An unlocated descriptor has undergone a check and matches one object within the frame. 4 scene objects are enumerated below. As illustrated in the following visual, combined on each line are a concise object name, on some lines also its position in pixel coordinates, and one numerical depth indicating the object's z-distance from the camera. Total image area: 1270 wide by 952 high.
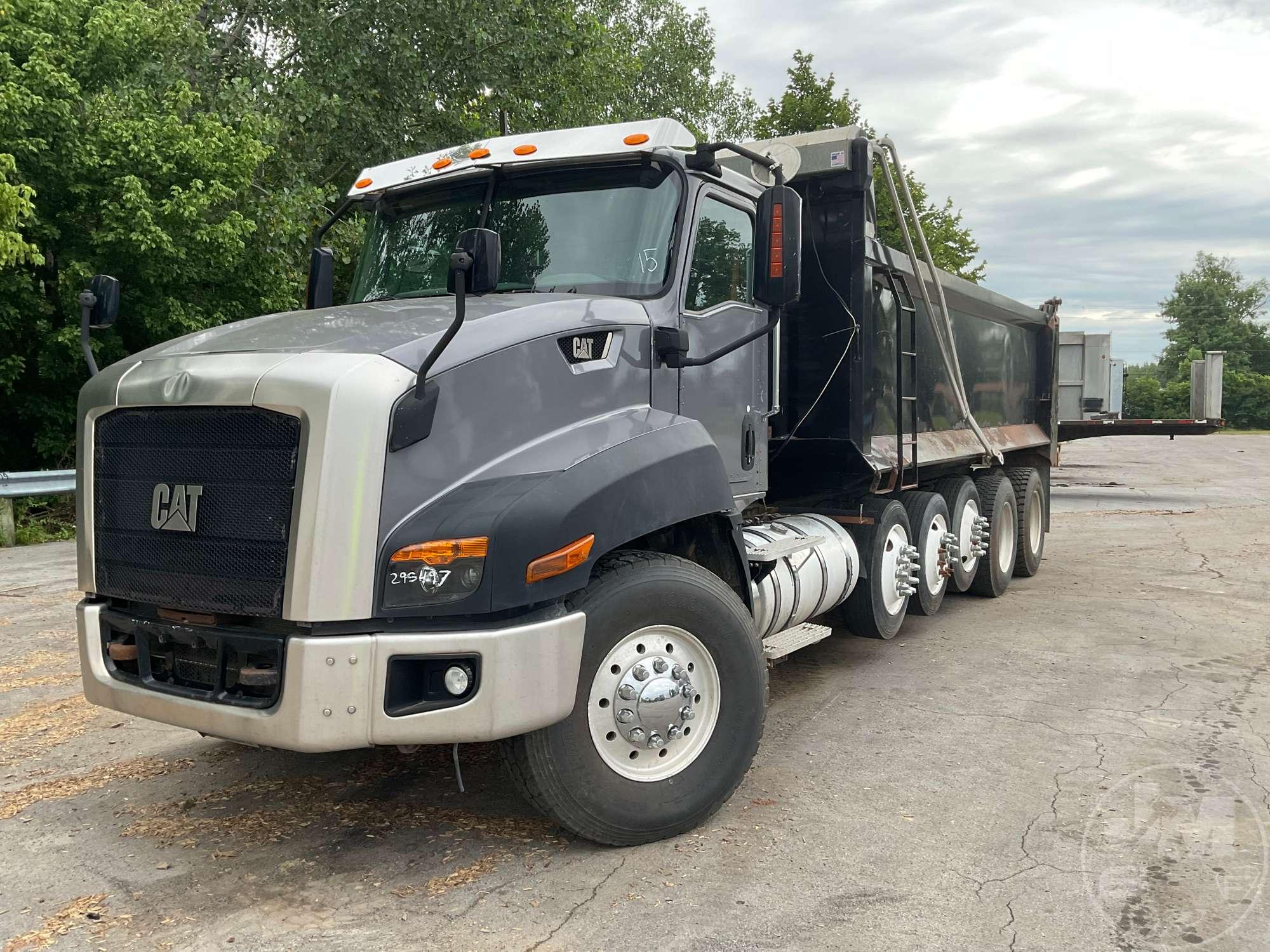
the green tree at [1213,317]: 85.94
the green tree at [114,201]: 13.64
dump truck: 3.48
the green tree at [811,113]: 30.36
